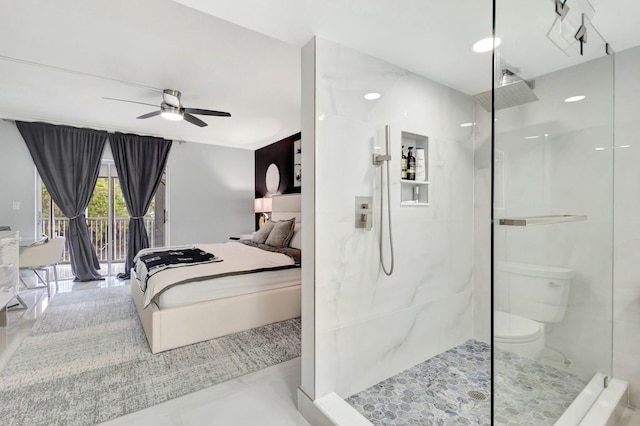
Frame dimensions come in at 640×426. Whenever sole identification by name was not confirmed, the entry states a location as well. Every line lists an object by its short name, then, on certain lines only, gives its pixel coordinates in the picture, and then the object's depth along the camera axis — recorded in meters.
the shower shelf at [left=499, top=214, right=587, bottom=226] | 1.12
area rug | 1.76
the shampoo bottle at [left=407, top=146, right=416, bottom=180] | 2.17
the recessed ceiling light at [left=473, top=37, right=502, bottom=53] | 1.73
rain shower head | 1.16
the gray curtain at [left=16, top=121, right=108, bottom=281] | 4.33
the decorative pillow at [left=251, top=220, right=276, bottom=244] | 4.16
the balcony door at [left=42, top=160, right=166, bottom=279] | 5.07
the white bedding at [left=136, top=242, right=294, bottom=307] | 2.49
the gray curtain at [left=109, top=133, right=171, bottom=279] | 4.86
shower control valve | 1.83
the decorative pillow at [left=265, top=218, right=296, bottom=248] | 3.82
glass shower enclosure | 1.12
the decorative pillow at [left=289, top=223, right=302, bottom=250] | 3.75
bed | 2.44
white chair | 3.44
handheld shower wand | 1.91
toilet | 1.08
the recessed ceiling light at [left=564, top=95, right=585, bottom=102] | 1.50
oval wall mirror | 5.34
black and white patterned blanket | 2.69
